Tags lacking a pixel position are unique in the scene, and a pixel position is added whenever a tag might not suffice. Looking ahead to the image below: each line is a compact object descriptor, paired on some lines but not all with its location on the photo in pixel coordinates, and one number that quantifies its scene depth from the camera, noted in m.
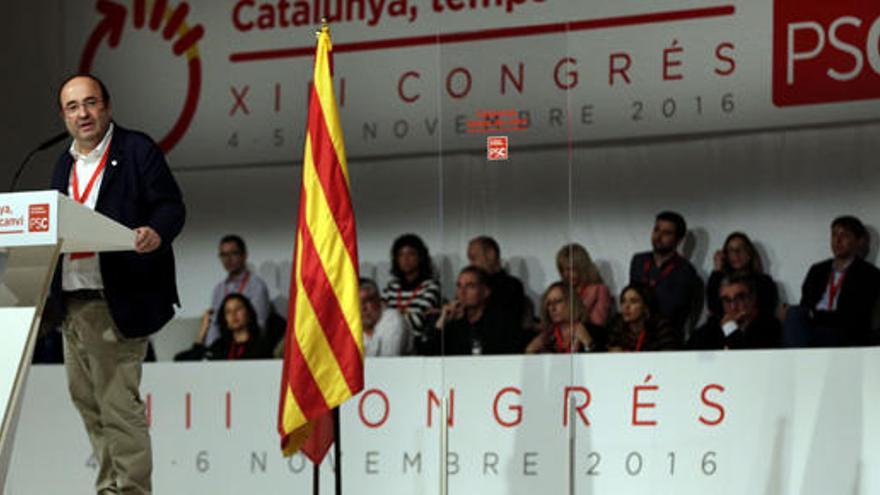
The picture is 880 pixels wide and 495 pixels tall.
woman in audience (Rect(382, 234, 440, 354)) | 12.97
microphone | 7.85
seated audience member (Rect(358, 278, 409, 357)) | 12.70
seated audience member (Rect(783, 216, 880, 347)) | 11.48
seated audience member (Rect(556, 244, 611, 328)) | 11.08
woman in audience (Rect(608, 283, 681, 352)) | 11.80
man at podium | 7.89
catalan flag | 9.41
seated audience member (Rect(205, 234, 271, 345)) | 14.30
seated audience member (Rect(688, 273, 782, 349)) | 11.77
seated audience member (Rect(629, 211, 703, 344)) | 12.27
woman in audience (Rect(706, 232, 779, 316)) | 12.10
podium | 6.71
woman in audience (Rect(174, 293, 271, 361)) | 13.74
